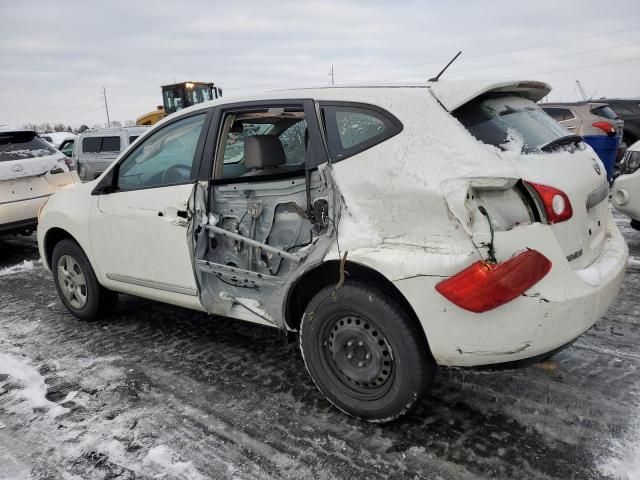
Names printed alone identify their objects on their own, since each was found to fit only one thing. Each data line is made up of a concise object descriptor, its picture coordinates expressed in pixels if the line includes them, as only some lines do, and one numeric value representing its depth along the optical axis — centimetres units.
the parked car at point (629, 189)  508
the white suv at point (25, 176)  638
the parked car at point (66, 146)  1730
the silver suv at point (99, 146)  1159
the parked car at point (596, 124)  877
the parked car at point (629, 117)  1247
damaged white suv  226
